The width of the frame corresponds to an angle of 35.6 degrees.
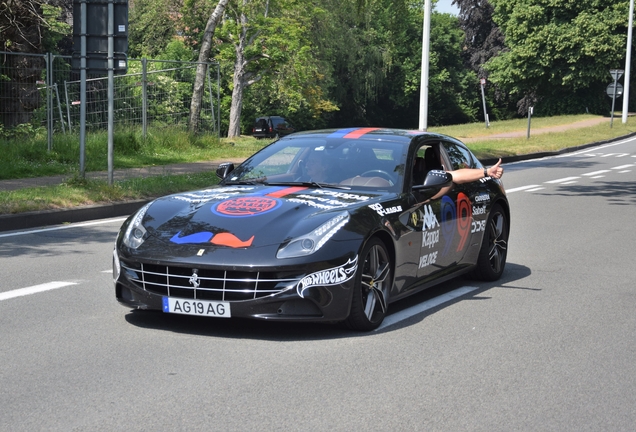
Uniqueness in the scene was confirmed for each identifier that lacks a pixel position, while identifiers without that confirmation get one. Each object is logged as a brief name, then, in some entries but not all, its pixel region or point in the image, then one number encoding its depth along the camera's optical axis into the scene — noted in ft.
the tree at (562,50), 228.84
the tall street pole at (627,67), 181.16
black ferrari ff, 20.56
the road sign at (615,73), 160.97
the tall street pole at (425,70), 87.35
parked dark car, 187.32
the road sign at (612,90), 170.24
